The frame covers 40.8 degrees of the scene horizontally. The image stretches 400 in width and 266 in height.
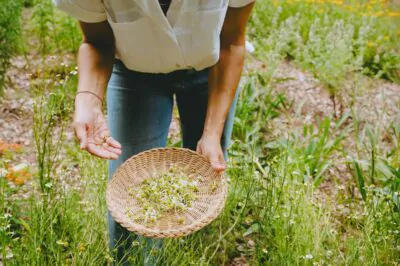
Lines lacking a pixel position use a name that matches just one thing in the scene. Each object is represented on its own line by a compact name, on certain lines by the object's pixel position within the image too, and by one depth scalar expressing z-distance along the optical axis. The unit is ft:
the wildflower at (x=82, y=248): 5.84
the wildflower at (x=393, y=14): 16.89
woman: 5.26
